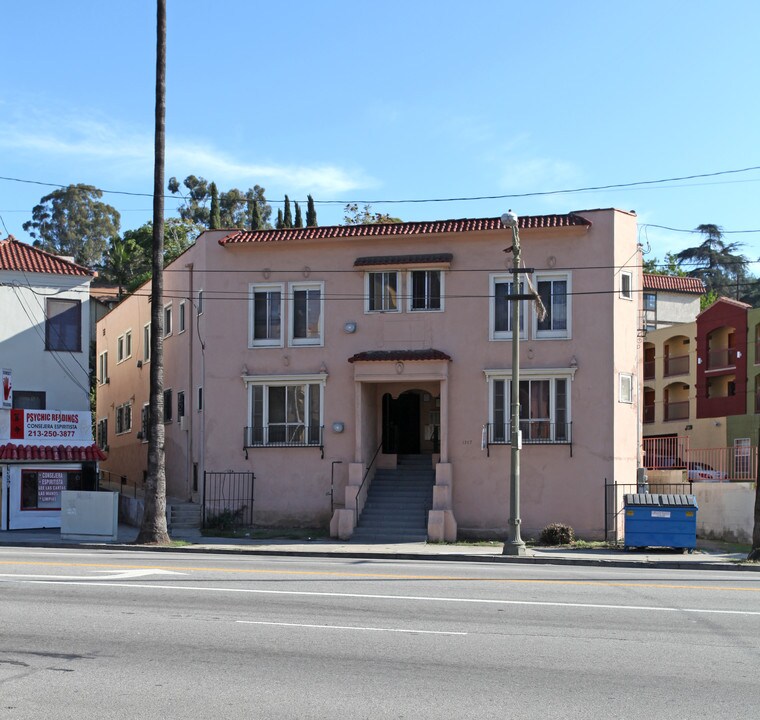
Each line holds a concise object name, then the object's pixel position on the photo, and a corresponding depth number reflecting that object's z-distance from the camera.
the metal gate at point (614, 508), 29.17
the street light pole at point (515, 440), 24.28
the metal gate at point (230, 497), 31.66
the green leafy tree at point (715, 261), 94.44
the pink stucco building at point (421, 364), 29.88
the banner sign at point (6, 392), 33.34
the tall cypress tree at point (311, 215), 60.22
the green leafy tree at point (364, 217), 58.63
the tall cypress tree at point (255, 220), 60.10
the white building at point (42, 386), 32.69
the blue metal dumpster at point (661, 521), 25.72
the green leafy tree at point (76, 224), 100.50
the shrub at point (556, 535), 27.80
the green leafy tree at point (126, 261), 70.56
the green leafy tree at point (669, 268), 86.69
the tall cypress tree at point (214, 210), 58.73
